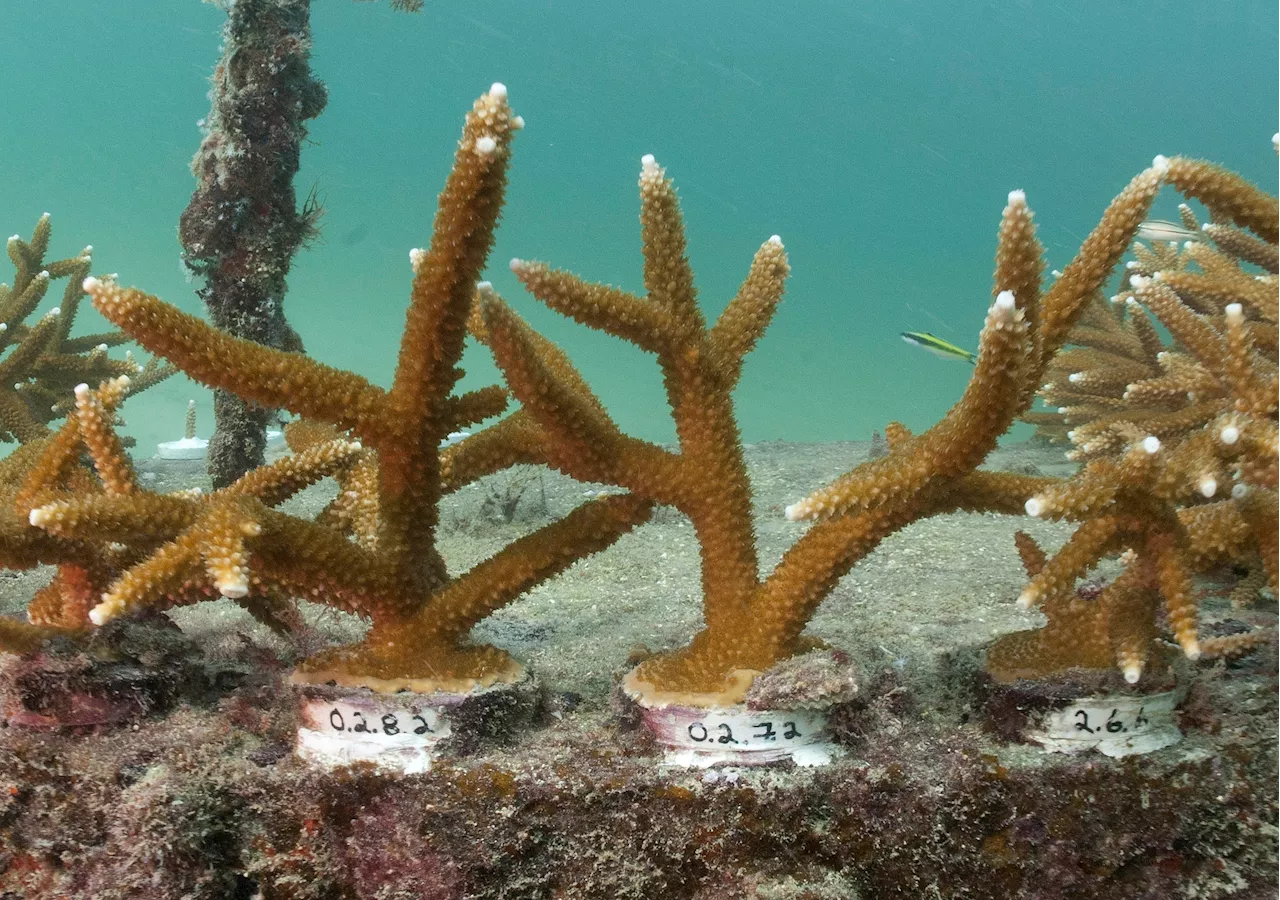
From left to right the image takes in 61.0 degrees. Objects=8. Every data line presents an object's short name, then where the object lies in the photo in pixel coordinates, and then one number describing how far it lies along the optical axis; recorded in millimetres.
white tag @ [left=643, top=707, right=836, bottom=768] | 296
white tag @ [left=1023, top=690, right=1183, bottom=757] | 298
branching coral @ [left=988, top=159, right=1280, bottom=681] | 294
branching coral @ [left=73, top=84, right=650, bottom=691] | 287
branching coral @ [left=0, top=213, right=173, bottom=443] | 698
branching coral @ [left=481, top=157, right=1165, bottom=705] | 292
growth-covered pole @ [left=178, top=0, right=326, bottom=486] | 681
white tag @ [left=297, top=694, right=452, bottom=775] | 303
